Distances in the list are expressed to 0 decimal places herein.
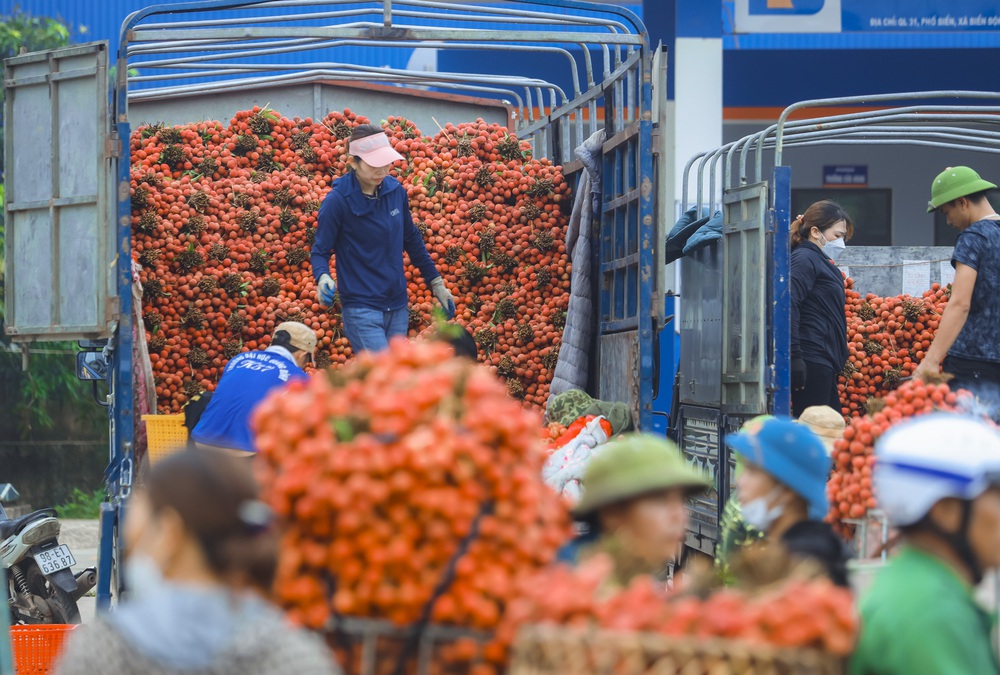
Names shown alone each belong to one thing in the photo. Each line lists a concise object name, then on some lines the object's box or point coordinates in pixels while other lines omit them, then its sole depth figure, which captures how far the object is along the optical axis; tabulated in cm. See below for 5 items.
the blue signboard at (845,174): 3158
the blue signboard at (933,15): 2634
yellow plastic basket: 1426
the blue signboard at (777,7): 2545
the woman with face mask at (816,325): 1459
